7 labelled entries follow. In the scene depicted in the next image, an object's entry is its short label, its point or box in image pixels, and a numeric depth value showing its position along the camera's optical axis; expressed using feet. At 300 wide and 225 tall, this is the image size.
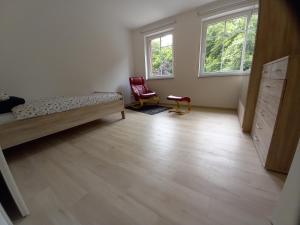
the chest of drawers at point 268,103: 3.87
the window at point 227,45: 9.19
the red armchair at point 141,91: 12.46
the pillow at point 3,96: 5.98
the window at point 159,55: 12.87
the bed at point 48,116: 5.11
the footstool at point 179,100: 10.13
